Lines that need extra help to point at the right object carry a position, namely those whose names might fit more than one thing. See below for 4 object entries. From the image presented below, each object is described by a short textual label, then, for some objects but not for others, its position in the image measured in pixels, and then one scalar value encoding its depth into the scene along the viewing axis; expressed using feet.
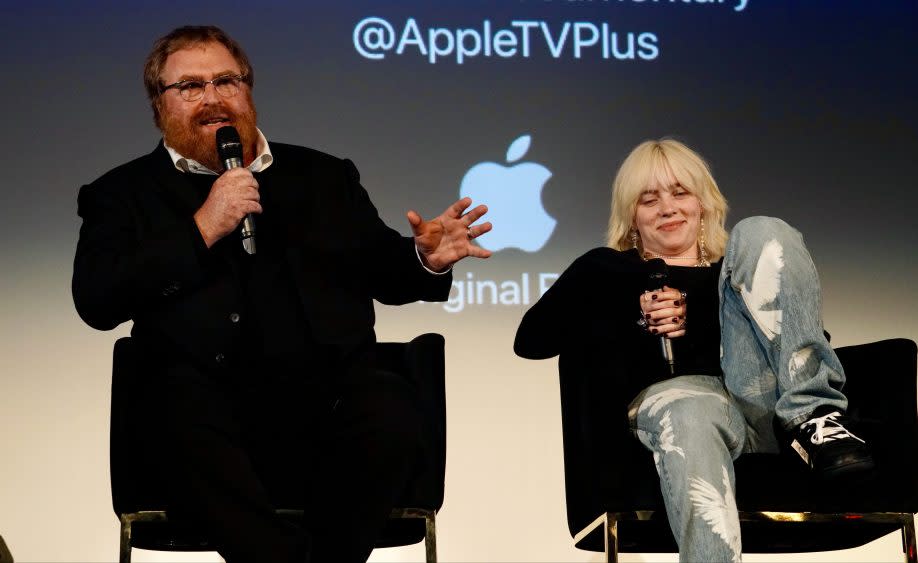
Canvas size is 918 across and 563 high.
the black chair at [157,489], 16.76
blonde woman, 15.58
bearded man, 15.38
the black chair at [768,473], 17.03
